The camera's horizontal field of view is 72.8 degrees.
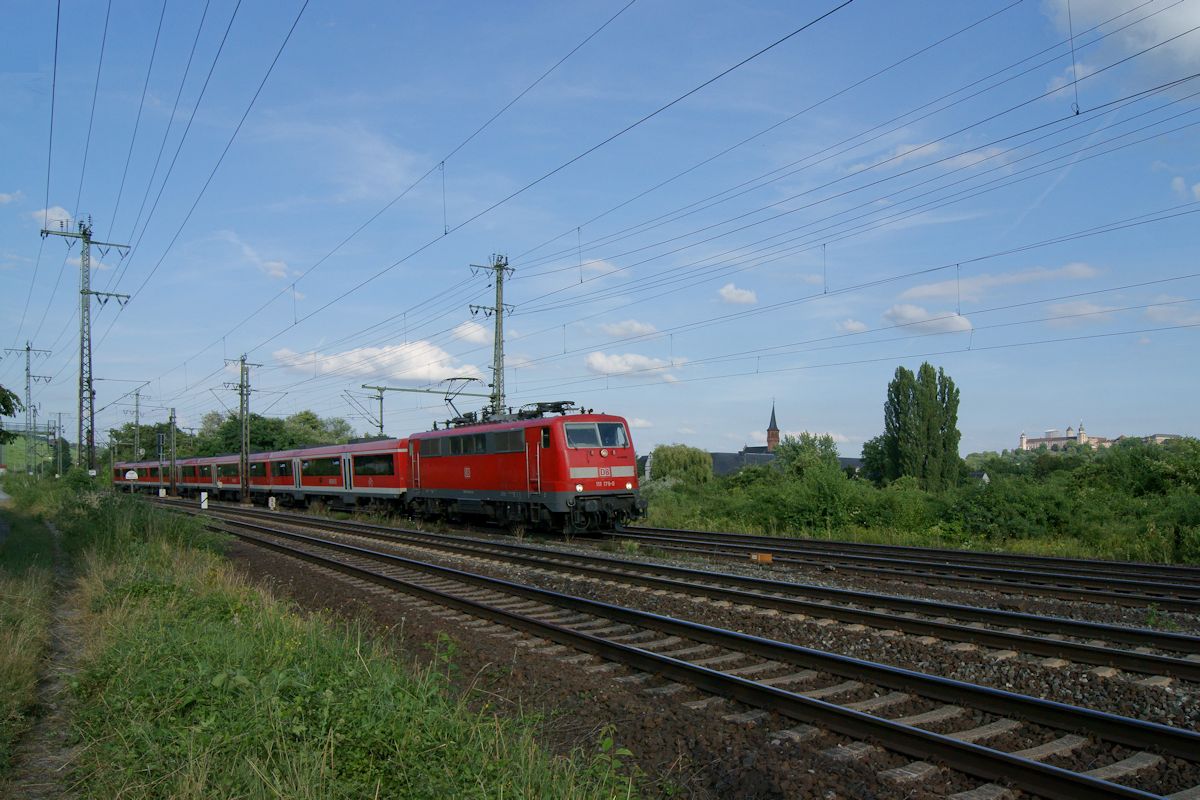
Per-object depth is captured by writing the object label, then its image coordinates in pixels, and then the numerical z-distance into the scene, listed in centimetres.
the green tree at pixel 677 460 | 6012
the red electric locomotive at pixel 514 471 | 1947
